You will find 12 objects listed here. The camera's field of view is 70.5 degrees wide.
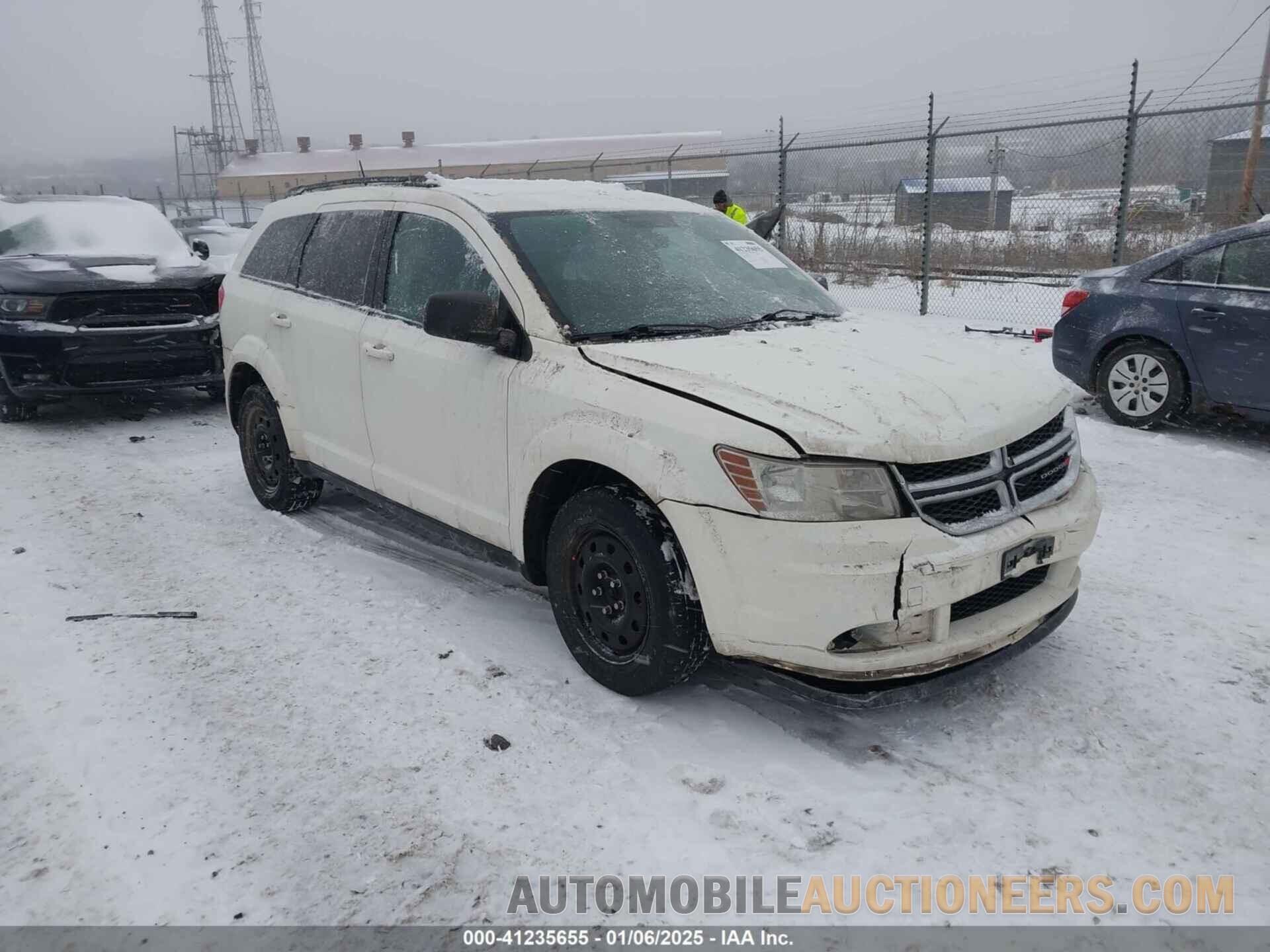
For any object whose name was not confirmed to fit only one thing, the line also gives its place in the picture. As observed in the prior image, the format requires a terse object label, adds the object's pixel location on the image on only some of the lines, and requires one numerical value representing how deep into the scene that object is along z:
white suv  2.74
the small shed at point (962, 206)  16.22
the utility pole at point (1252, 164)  11.61
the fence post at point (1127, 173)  9.99
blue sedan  6.15
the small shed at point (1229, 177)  12.23
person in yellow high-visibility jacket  11.36
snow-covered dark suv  7.38
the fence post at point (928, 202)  11.57
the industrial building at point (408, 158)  53.59
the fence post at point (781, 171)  13.70
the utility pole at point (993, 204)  16.38
